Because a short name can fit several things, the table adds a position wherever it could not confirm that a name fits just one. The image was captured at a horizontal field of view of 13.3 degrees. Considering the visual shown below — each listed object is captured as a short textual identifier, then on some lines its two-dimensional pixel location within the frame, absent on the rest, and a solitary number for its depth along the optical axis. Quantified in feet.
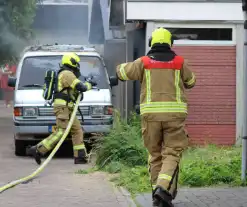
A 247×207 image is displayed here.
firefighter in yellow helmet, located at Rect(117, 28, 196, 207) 35.00
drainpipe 40.51
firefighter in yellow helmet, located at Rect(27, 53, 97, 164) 54.61
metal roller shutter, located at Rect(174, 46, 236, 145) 60.73
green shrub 49.46
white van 60.17
